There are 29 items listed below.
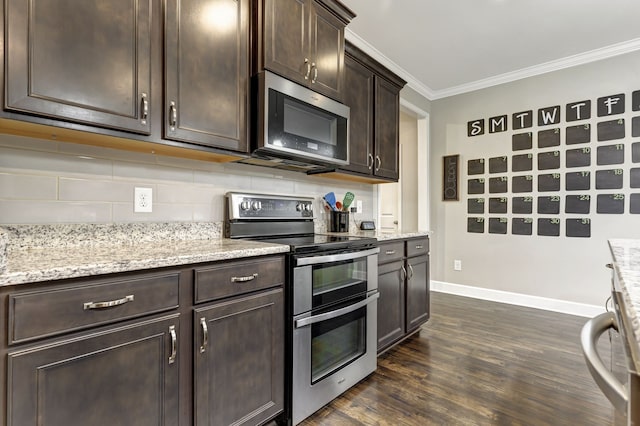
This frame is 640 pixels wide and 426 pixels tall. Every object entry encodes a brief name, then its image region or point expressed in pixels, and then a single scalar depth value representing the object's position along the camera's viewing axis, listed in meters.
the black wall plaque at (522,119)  3.53
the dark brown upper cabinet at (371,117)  2.43
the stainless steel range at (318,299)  1.52
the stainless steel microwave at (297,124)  1.68
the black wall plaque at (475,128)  3.87
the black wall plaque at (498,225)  3.69
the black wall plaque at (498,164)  3.68
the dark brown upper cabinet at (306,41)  1.70
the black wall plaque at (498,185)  3.68
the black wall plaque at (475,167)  3.87
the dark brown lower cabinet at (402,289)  2.21
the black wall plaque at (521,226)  3.51
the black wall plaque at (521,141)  3.52
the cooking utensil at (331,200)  2.58
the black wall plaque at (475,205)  3.87
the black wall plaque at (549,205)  3.34
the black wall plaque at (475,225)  3.87
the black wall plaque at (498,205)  3.69
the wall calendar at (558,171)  3.01
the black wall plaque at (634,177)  2.92
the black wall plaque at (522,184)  3.51
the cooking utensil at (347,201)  2.71
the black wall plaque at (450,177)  4.06
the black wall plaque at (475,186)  3.87
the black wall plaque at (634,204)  2.91
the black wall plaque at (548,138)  3.35
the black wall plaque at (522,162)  3.51
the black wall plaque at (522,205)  3.51
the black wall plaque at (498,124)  3.70
